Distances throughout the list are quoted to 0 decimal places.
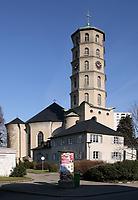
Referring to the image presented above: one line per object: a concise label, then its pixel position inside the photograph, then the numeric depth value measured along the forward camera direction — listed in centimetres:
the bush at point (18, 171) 4377
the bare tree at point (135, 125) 7712
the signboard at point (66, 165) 3256
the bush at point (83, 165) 5210
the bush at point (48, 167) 6314
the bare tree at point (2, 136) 5784
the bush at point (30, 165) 7446
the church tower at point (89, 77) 8660
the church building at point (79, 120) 7475
